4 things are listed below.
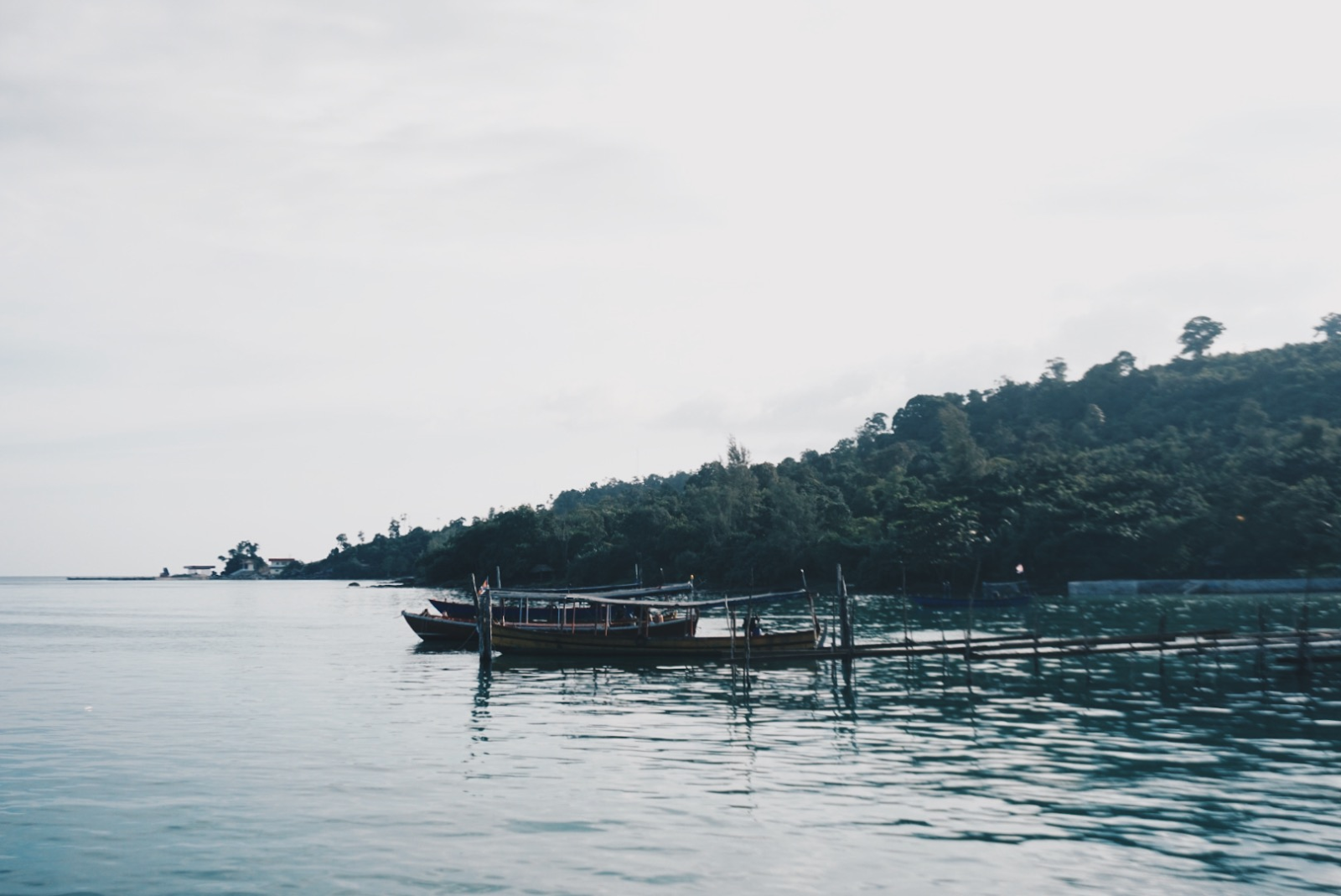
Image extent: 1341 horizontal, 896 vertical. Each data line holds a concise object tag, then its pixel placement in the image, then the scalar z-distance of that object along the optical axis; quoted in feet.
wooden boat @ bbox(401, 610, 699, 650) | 174.60
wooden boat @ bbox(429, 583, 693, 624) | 168.96
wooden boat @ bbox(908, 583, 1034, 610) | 268.82
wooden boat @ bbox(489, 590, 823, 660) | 156.15
